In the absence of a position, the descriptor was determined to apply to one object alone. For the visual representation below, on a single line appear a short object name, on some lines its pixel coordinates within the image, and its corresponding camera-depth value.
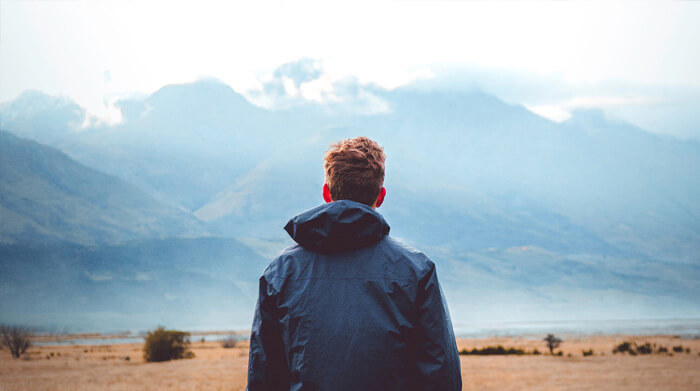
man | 2.84
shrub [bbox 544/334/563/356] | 46.69
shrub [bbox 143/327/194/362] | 45.78
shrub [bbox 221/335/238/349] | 68.37
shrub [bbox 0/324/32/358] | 53.75
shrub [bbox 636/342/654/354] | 40.88
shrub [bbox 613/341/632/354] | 43.68
